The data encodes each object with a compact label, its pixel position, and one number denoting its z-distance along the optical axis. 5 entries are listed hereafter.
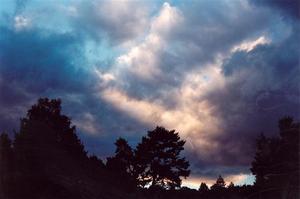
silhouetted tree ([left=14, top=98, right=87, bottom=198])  38.47
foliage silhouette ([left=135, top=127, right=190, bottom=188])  66.69
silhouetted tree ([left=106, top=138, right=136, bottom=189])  65.31
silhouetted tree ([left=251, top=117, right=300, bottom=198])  20.62
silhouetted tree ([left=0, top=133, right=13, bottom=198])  35.94
